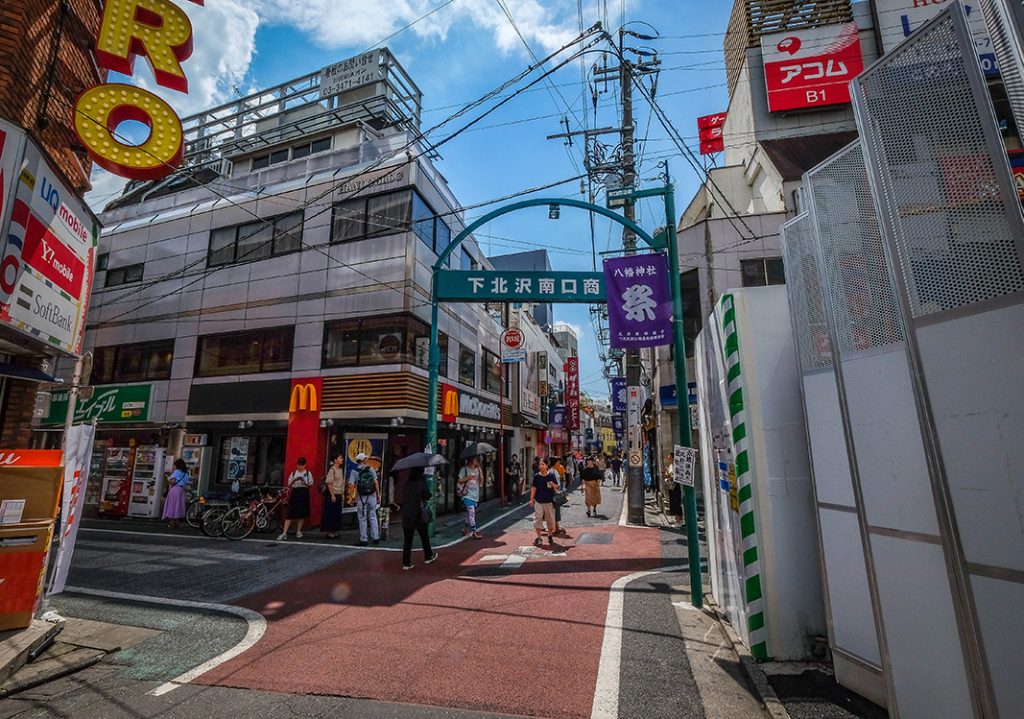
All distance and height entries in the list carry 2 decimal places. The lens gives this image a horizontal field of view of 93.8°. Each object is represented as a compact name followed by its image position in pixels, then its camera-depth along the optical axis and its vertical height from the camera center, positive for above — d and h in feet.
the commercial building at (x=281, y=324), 47.09 +15.23
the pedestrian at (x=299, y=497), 38.58 -2.50
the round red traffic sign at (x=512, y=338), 60.35 +14.99
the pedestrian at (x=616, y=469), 101.47 -2.85
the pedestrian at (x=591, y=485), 47.93 -2.87
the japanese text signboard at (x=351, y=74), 71.67 +58.74
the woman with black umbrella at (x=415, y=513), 28.27 -2.98
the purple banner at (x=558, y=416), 98.06 +8.43
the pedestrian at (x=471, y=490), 38.45 -2.37
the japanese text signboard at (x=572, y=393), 100.94 +13.77
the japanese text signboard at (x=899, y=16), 56.24 +50.02
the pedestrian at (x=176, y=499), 44.34 -2.73
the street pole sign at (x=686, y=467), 21.16 -0.56
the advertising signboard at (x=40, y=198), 18.99 +11.87
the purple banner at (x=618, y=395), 74.55 +9.68
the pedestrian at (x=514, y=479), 67.46 -2.76
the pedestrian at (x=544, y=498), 34.99 -2.88
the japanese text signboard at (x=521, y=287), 38.65 +13.69
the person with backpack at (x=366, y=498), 35.91 -2.62
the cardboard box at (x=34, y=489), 16.78 -0.56
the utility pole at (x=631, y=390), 44.21 +6.50
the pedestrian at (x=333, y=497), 39.41 -2.69
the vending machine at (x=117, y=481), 49.90 -1.13
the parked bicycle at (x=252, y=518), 38.27 -4.12
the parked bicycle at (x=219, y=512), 38.89 -3.64
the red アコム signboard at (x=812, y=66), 56.44 +44.97
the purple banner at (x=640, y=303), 24.29 +7.73
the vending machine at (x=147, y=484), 48.75 -1.43
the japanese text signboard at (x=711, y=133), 76.28 +50.69
